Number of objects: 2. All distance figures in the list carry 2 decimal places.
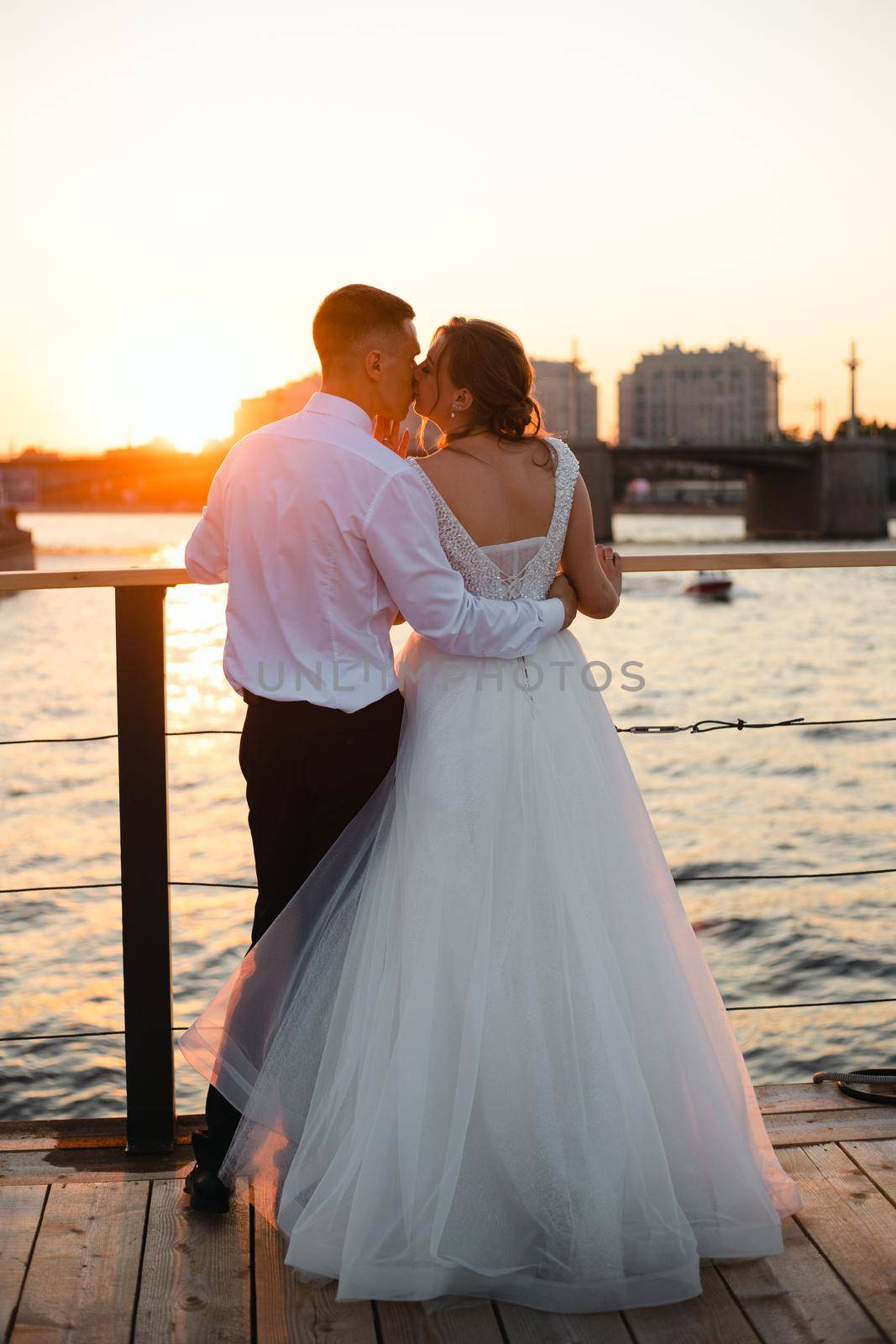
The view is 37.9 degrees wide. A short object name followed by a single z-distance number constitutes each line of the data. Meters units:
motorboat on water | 31.89
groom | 1.90
